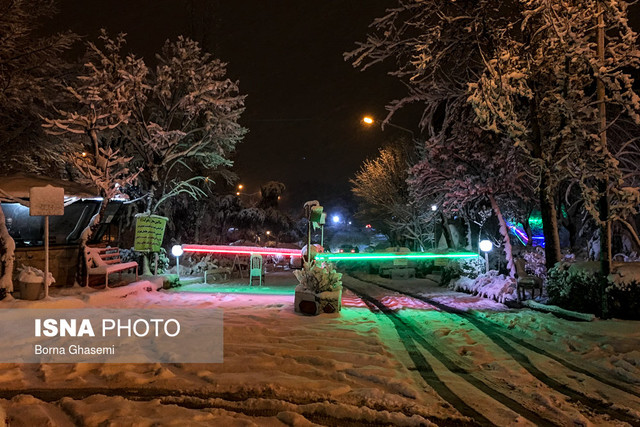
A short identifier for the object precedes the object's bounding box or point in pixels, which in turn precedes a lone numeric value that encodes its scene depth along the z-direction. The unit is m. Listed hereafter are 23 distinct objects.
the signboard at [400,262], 22.14
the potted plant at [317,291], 9.70
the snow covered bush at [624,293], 8.91
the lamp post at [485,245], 15.18
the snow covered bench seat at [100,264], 11.72
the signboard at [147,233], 14.66
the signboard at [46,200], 9.02
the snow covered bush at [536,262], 15.75
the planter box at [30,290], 8.98
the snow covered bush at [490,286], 13.06
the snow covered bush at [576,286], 9.64
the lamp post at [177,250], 15.15
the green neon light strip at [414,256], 16.44
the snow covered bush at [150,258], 16.73
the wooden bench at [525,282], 11.91
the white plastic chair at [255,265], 16.06
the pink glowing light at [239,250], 15.03
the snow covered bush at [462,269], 16.86
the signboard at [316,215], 11.84
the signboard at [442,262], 18.67
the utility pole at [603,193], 9.22
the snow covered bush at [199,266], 19.17
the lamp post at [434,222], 20.81
